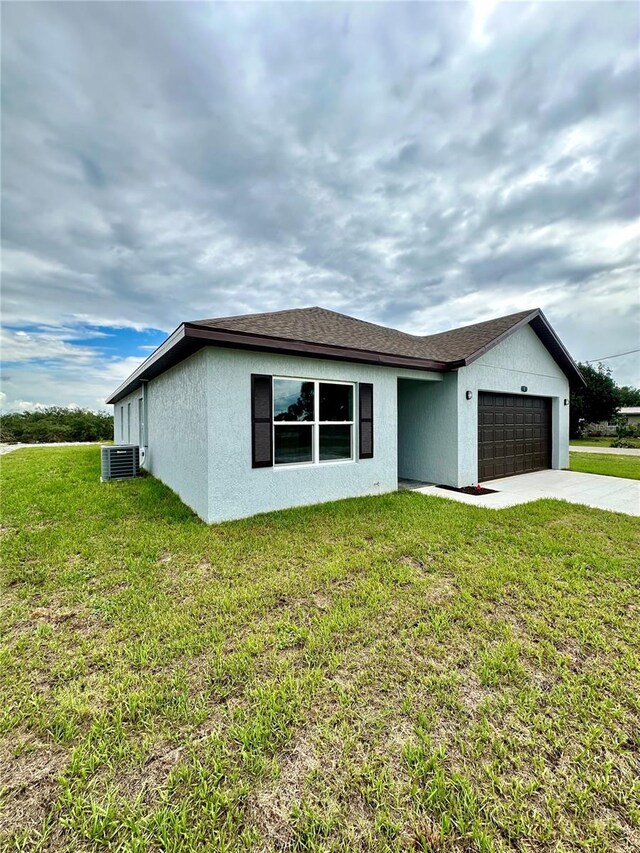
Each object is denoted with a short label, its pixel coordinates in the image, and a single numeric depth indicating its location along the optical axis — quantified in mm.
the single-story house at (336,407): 5926
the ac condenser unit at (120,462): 9781
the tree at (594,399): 26281
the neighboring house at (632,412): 38512
